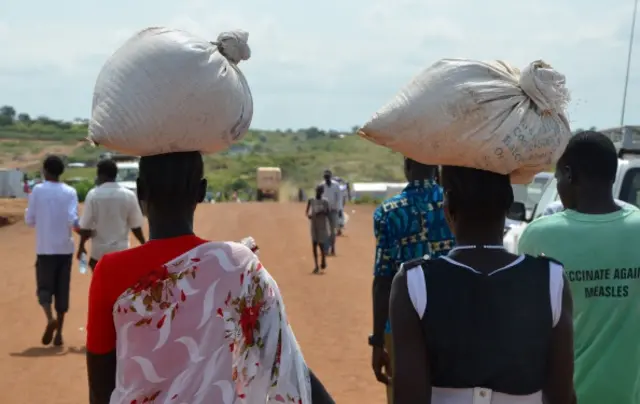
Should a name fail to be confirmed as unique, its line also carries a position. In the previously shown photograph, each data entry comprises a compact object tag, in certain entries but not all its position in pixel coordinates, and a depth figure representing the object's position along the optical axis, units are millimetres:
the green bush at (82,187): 45606
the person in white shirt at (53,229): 10531
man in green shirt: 3850
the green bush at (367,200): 52862
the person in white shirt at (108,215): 9844
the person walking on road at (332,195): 20531
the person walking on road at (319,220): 18797
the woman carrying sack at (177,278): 3135
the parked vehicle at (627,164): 6766
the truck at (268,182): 61281
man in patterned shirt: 5051
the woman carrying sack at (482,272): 2977
